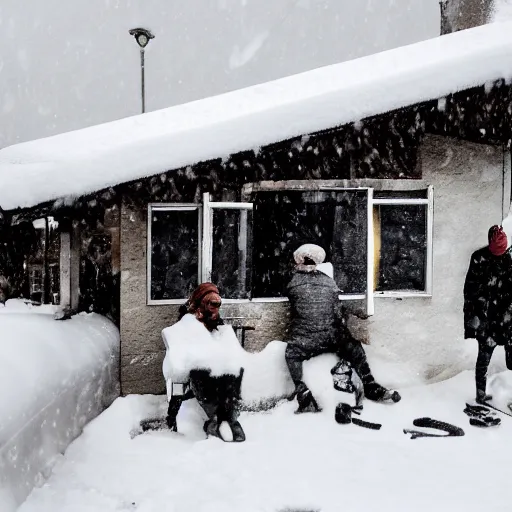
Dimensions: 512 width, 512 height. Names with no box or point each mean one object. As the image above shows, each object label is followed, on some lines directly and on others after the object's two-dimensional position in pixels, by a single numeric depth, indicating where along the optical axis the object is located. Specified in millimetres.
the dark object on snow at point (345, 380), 6105
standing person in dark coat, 5836
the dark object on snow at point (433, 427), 5320
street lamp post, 12109
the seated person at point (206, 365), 5266
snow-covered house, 5938
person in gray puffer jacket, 6055
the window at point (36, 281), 6801
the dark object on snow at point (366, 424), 5498
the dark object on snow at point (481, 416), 5535
